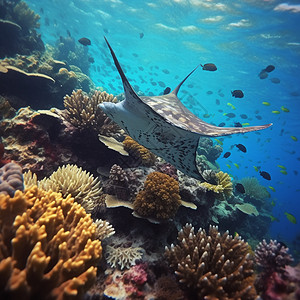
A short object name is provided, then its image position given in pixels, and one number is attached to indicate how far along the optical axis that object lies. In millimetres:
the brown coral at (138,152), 5113
